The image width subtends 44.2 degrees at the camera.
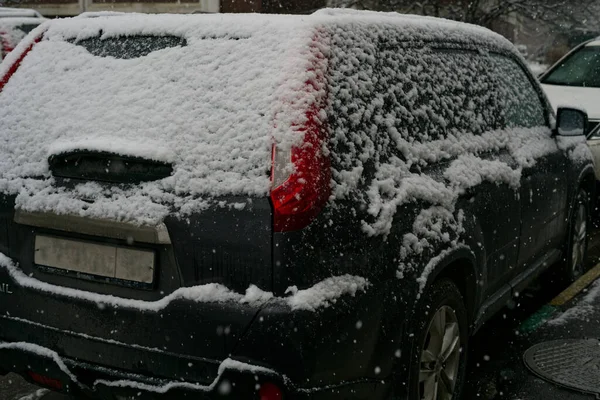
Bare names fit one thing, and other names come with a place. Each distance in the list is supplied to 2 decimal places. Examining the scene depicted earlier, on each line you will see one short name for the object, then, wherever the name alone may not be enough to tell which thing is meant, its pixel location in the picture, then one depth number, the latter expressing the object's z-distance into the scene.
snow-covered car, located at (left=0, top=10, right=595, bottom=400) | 2.38
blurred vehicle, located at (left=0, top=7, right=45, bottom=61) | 10.02
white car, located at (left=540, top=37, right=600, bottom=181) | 7.80
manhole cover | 3.90
